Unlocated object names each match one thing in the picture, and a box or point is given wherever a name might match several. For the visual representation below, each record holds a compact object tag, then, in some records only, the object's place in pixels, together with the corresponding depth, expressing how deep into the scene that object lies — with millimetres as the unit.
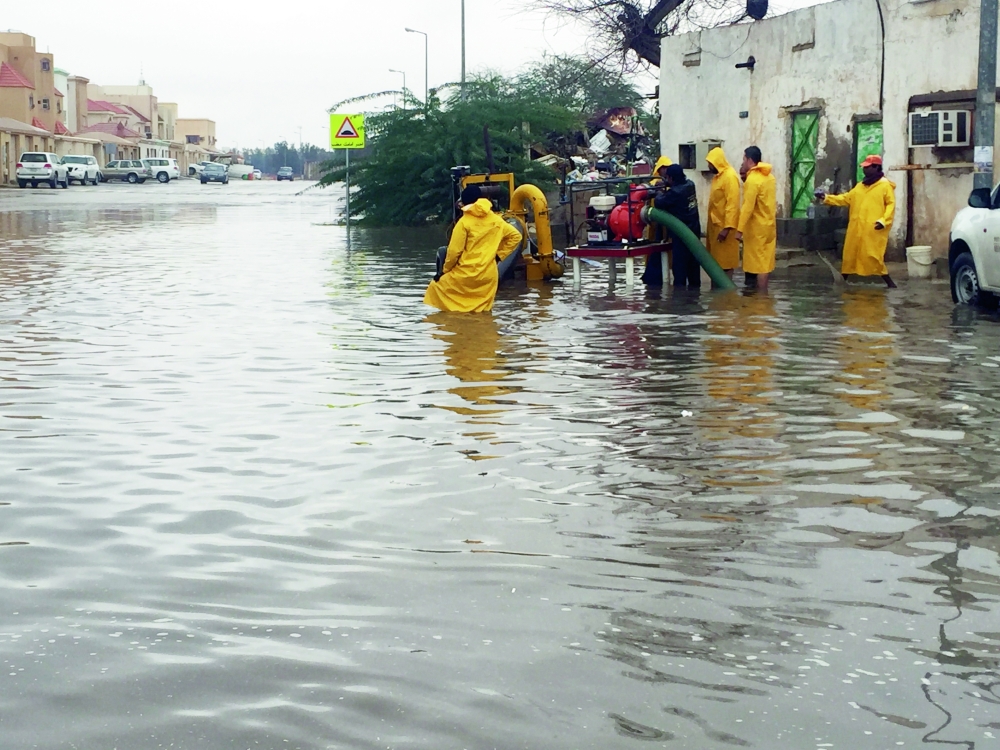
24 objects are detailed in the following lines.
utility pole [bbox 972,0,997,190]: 16734
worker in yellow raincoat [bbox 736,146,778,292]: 18328
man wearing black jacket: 17578
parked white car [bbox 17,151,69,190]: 71000
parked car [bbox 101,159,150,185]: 87375
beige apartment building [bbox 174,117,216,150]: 196125
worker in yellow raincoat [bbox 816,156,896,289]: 17734
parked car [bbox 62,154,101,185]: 80250
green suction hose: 17562
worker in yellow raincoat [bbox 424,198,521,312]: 15500
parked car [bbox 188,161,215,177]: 113575
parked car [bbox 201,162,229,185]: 92812
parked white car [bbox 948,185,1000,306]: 13805
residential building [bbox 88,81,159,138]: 158700
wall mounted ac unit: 19656
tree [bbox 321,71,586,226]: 32906
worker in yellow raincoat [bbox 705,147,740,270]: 18188
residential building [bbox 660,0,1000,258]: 20188
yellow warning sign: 32281
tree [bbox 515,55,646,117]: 45062
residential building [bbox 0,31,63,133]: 95000
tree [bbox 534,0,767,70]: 38312
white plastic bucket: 19281
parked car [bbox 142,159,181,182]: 91812
